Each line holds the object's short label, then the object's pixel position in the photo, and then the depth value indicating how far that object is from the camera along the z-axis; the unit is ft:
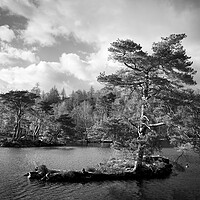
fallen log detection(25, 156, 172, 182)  58.95
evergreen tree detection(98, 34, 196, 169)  57.93
